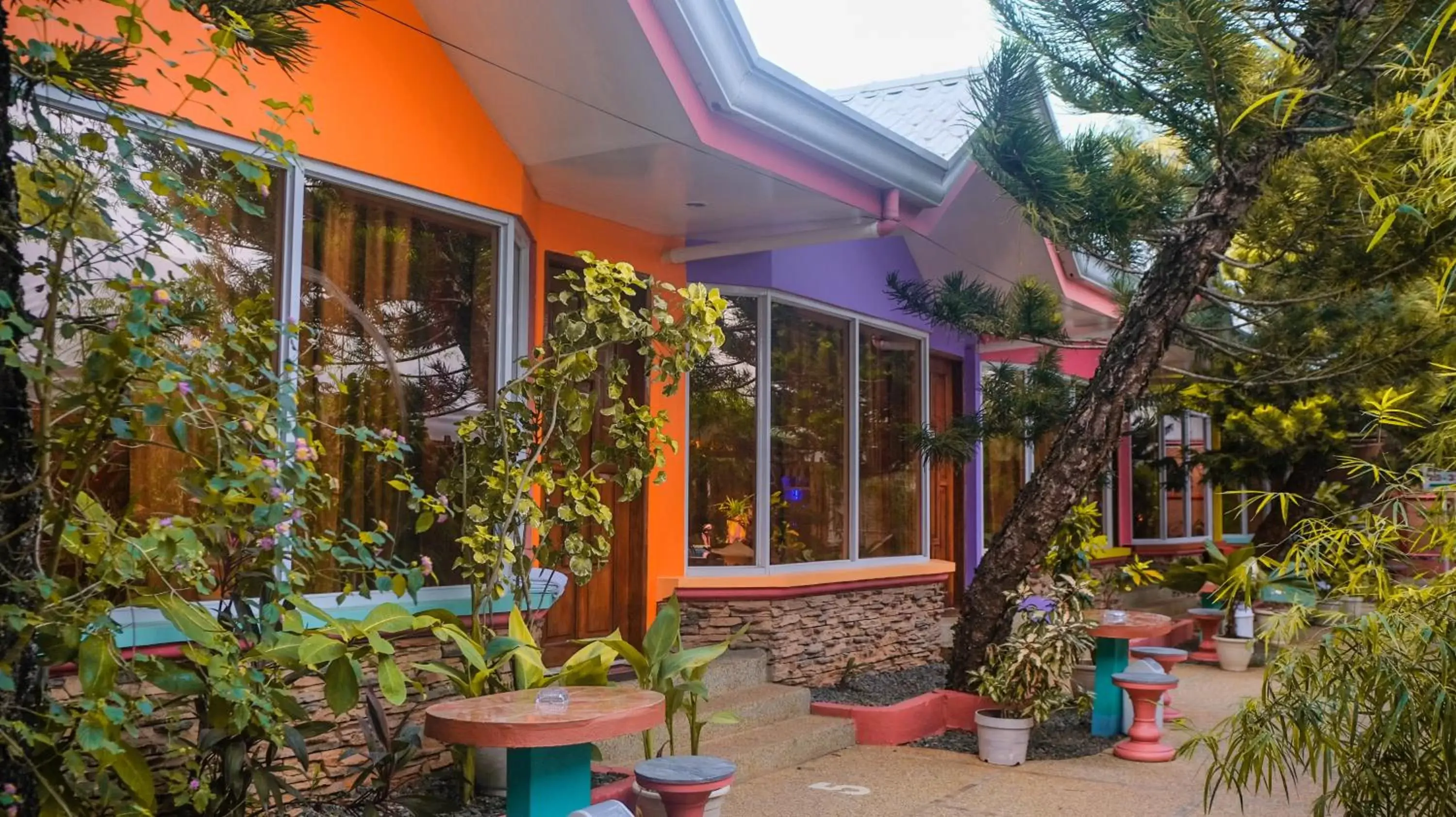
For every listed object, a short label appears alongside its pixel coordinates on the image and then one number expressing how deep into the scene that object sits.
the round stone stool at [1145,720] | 6.44
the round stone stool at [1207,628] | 10.88
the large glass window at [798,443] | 7.56
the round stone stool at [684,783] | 4.06
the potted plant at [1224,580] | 10.09
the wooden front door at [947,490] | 10.51
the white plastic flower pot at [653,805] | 4.40
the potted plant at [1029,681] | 6.34
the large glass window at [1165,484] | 14.07
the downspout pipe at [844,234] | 6.97
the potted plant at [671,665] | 4.86
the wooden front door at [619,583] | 6.96
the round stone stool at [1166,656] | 7.38
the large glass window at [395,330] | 4.88
